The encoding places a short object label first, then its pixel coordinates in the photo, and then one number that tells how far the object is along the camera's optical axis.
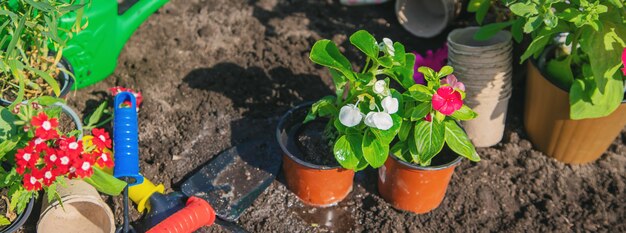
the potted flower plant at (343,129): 2.07
